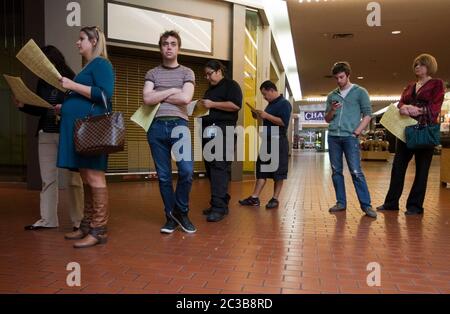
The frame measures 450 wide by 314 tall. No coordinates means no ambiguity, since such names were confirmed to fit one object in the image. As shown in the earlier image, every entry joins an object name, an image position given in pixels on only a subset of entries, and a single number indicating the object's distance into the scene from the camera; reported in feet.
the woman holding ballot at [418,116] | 15.79
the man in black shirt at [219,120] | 14.65
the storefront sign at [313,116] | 139.76
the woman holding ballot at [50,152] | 12.69
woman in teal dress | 10.94
